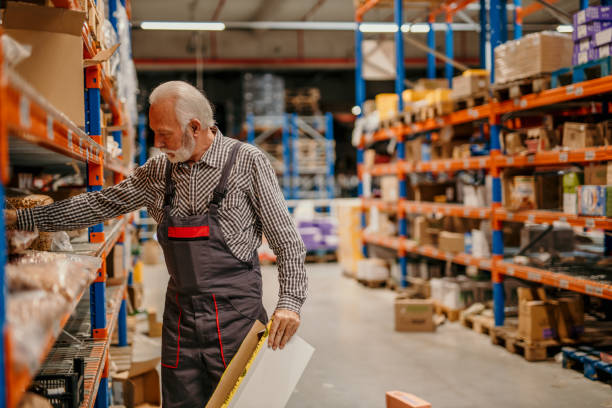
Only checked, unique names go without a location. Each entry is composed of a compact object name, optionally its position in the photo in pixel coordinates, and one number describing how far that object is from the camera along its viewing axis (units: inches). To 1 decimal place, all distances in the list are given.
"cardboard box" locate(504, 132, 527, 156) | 235.9
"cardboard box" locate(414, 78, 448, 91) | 362.3
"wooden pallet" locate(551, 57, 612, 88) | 187.9
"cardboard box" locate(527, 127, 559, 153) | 223.6
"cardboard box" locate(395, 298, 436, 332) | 266.1
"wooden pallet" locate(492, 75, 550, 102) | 214.8
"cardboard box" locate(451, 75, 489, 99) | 260.8
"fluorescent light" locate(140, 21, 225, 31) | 556.1
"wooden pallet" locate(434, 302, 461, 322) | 282.5
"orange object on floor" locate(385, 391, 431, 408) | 149.3
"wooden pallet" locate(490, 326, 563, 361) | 216.7
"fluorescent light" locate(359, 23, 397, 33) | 538.6
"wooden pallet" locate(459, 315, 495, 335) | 251.7
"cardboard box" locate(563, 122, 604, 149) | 204.1
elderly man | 101.7
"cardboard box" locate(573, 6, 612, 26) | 197.8
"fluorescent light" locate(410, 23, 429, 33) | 563.2
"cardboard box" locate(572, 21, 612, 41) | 197.9
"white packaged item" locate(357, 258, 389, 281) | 376.2
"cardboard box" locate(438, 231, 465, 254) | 280.7
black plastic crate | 93.4
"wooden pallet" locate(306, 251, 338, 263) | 499.5
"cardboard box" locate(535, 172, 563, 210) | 234.5
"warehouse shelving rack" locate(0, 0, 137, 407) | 49.4
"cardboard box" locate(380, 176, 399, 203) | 355.6
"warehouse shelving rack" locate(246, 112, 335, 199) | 613.0
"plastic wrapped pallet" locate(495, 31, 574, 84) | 214.1
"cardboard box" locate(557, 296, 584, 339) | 221.6
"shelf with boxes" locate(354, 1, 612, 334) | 199.2
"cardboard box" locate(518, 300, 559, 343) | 217.0
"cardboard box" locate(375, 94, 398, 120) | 364.8
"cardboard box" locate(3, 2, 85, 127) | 101.9
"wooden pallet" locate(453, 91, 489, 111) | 251.7
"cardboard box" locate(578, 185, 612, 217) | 186.4
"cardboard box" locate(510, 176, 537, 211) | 229.5
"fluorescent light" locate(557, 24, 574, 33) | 533.5
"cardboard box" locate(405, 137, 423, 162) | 330.0
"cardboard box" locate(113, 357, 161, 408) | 165.3
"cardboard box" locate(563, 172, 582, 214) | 204.8
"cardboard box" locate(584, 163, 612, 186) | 188.5
